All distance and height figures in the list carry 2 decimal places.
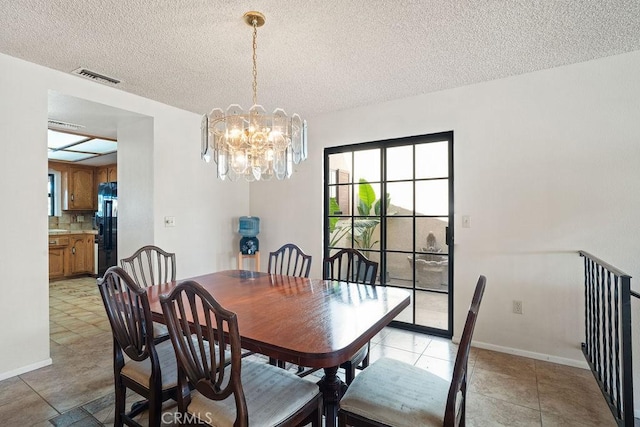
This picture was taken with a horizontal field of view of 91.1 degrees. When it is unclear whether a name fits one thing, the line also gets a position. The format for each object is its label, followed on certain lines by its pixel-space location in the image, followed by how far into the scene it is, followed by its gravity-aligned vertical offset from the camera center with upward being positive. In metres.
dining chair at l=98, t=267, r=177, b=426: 1.50 -0.71
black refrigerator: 5.54 -0.30
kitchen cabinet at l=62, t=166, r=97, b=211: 6.28 +0.44
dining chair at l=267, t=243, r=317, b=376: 2.46 -0.47
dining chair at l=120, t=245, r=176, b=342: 2.16 -0.59
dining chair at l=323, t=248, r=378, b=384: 1.93 -0.52
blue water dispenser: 4.27 -0.32
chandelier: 2.05 +0.47
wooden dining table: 1.27 -0.55
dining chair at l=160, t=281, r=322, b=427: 1.19 -0.79
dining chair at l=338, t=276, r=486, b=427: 1.21 -0.82
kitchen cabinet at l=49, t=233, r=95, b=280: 5.75 -0.85
